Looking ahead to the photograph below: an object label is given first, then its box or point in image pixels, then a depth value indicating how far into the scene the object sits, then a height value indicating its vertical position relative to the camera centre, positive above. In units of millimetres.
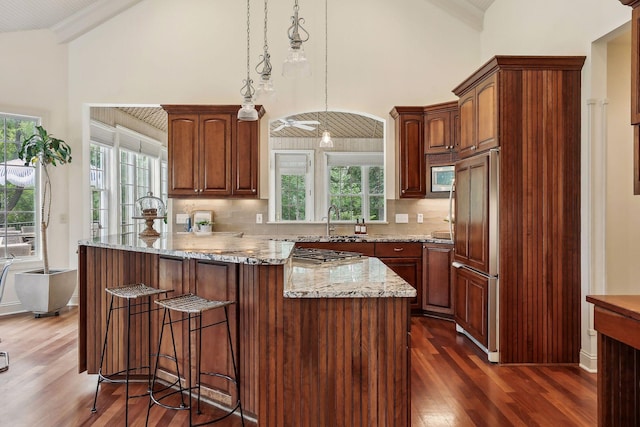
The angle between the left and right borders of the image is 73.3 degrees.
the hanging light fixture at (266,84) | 3146 +947
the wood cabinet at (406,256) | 4934 -528
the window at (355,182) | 9570 +623
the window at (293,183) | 9484 +593
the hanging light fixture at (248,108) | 3414 +807
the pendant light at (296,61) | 2529 +910
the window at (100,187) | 6320 +337
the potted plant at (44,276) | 4773 -750
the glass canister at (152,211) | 3659 -13
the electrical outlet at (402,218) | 5590 -110
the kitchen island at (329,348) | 2113 -686
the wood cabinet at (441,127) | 4973 +981
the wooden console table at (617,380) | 1926 -761
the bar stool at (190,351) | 2383 -885
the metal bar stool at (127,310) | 2736 -709
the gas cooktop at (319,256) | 2932 -328
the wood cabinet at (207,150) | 5141 +718
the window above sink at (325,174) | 9461 +795
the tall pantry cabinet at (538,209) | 3408 +10
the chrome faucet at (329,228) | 5434 -232
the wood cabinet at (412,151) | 5297 +727
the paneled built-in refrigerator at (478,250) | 3463 -350
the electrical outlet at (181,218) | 5578 -108
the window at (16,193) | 5035 +193
